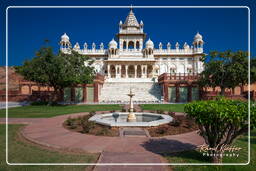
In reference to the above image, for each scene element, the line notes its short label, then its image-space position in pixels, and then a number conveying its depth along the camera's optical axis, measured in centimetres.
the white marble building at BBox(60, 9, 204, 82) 4309
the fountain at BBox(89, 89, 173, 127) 836
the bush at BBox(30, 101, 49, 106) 2116
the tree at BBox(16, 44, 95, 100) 1839
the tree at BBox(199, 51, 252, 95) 1855
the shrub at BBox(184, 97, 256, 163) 360
